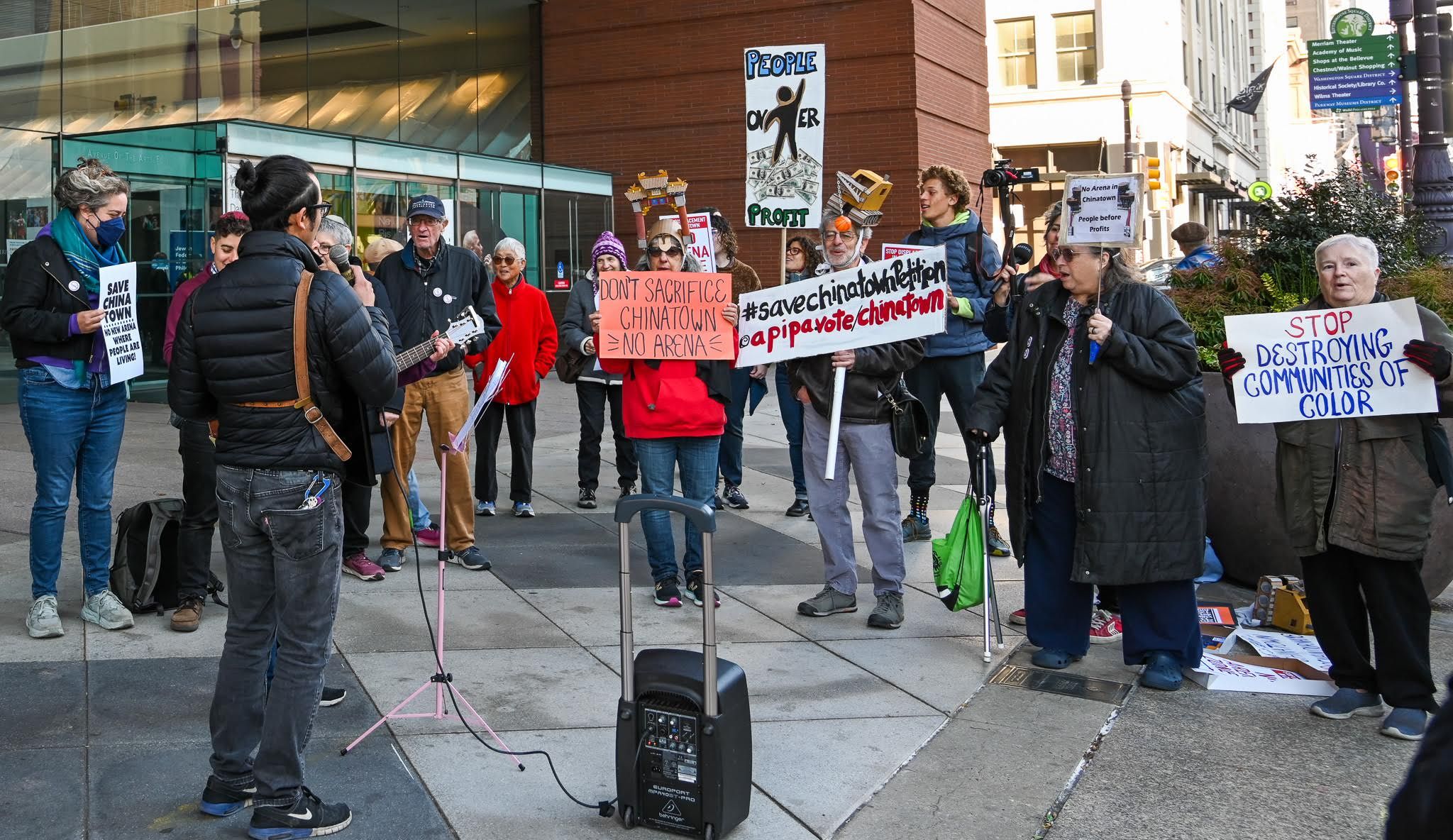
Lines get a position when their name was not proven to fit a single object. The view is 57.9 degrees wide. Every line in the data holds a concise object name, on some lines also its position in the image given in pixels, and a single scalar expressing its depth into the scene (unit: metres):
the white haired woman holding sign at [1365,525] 5.09
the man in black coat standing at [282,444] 3.99
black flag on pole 25.31
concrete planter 6.90
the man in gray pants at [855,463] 6.58
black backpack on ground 6.39
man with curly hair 7.89
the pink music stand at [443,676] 4.83
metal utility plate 5.58
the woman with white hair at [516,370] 9.34
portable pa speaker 3.91
